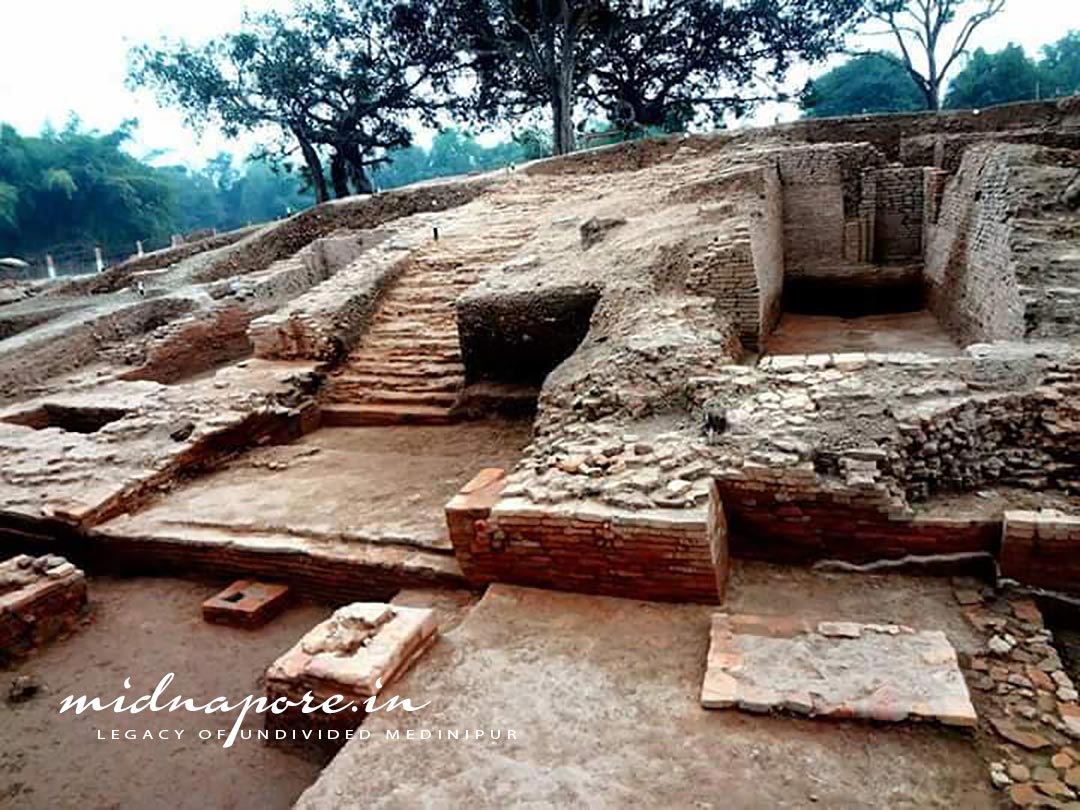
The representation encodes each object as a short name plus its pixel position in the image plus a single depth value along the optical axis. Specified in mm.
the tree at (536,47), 16344
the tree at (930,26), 17728
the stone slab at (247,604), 3939
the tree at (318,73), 19156
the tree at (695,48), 17578
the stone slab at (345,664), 2818
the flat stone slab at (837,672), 2406
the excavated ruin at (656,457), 2564
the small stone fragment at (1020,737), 2289
